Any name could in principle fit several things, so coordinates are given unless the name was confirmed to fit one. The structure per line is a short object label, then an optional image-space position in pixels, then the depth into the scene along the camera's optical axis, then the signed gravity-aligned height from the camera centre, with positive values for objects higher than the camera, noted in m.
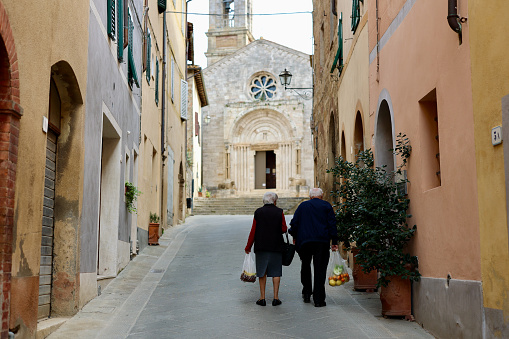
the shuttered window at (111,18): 9.26 +3.09
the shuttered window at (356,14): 10.92 +3.68
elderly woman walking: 8.19 -0.36
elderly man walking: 7.99 -0.27
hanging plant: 11.42 +0.46
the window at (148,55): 14.34 +3.91
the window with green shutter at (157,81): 16.86 +3.82
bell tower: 50.00 +15.74
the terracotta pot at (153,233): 14.98 -0.34
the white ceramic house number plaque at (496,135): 4.59 +0.62
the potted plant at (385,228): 6.95 -0.14
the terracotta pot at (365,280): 9.21 -0.96
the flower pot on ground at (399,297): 7.01 -0.93
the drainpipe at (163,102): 18.08 +3.48
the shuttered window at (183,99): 23.50 +4.68
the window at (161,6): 16.92 +6.02
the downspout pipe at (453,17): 5.35 +1.75
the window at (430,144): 6.72 +0.81
